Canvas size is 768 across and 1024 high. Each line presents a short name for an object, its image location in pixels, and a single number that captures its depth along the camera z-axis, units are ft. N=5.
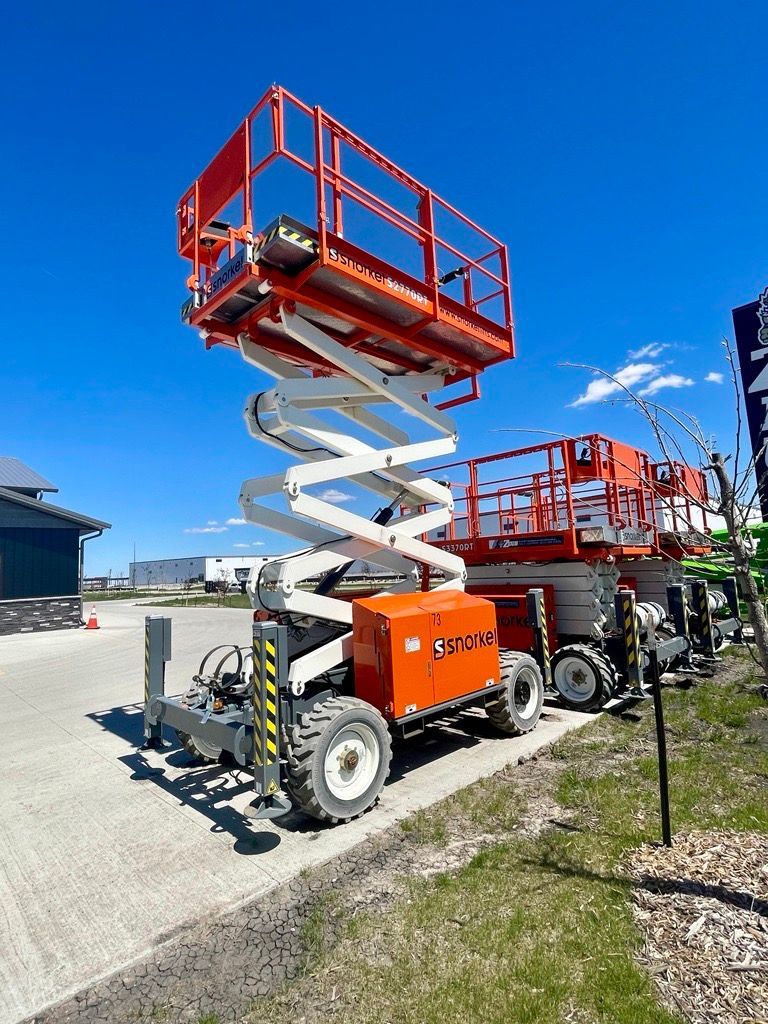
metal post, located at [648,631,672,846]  12.90
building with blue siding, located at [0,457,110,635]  63.82
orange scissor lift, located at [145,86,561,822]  15.78
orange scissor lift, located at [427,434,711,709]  26.76
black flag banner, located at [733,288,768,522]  51.62
